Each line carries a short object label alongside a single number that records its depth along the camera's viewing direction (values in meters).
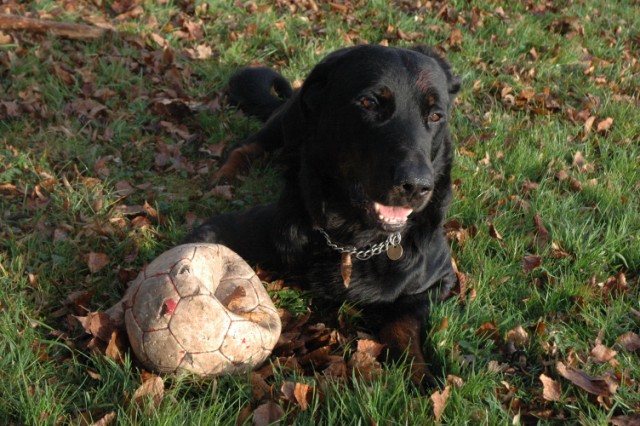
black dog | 2.82
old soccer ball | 2.38
